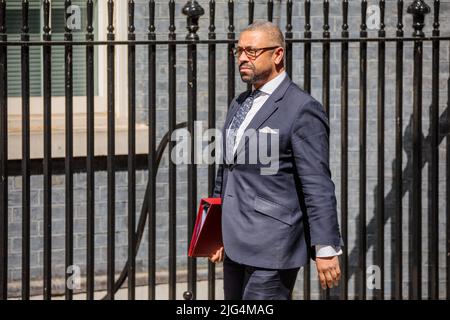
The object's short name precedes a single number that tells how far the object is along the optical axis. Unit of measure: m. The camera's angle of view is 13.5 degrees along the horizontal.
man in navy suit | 8.93
